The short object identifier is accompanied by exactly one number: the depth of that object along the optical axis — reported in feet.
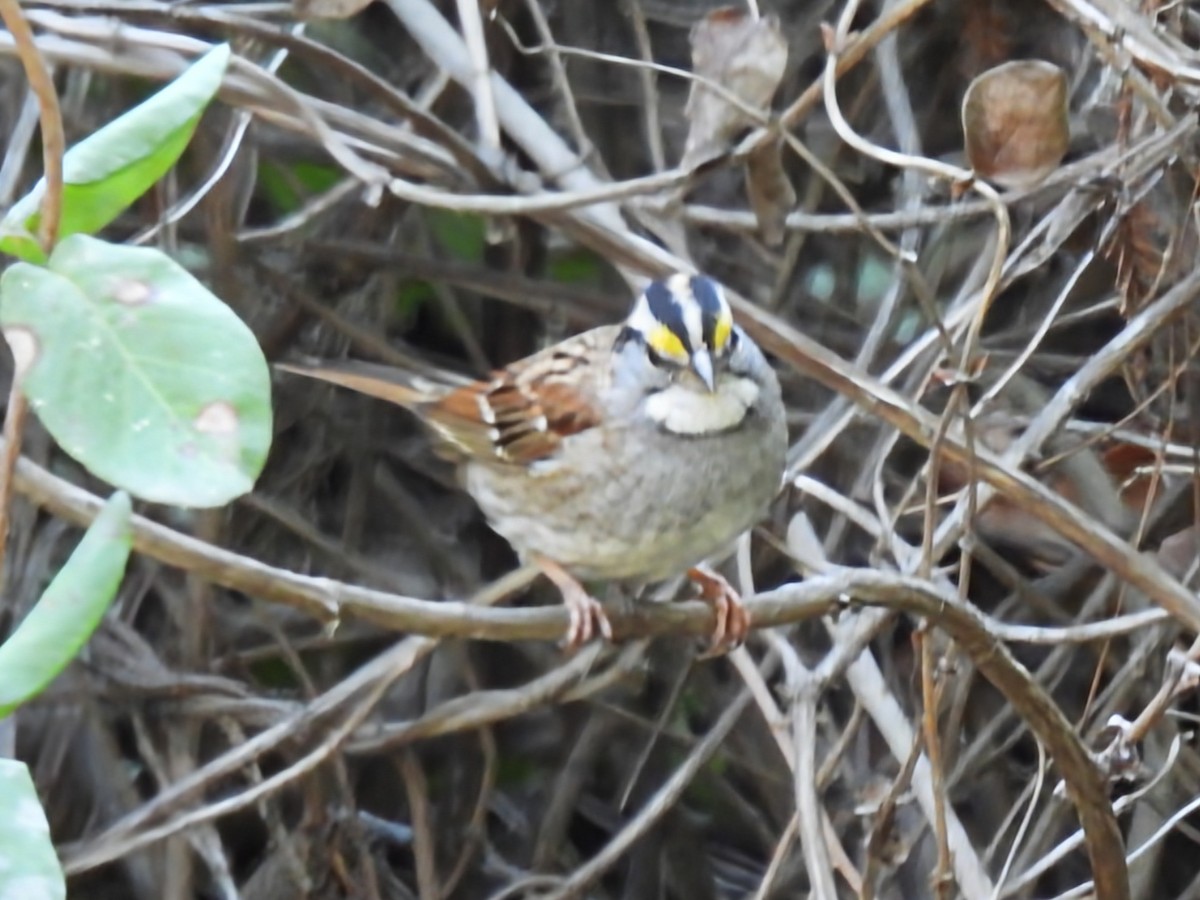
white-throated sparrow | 19.91
